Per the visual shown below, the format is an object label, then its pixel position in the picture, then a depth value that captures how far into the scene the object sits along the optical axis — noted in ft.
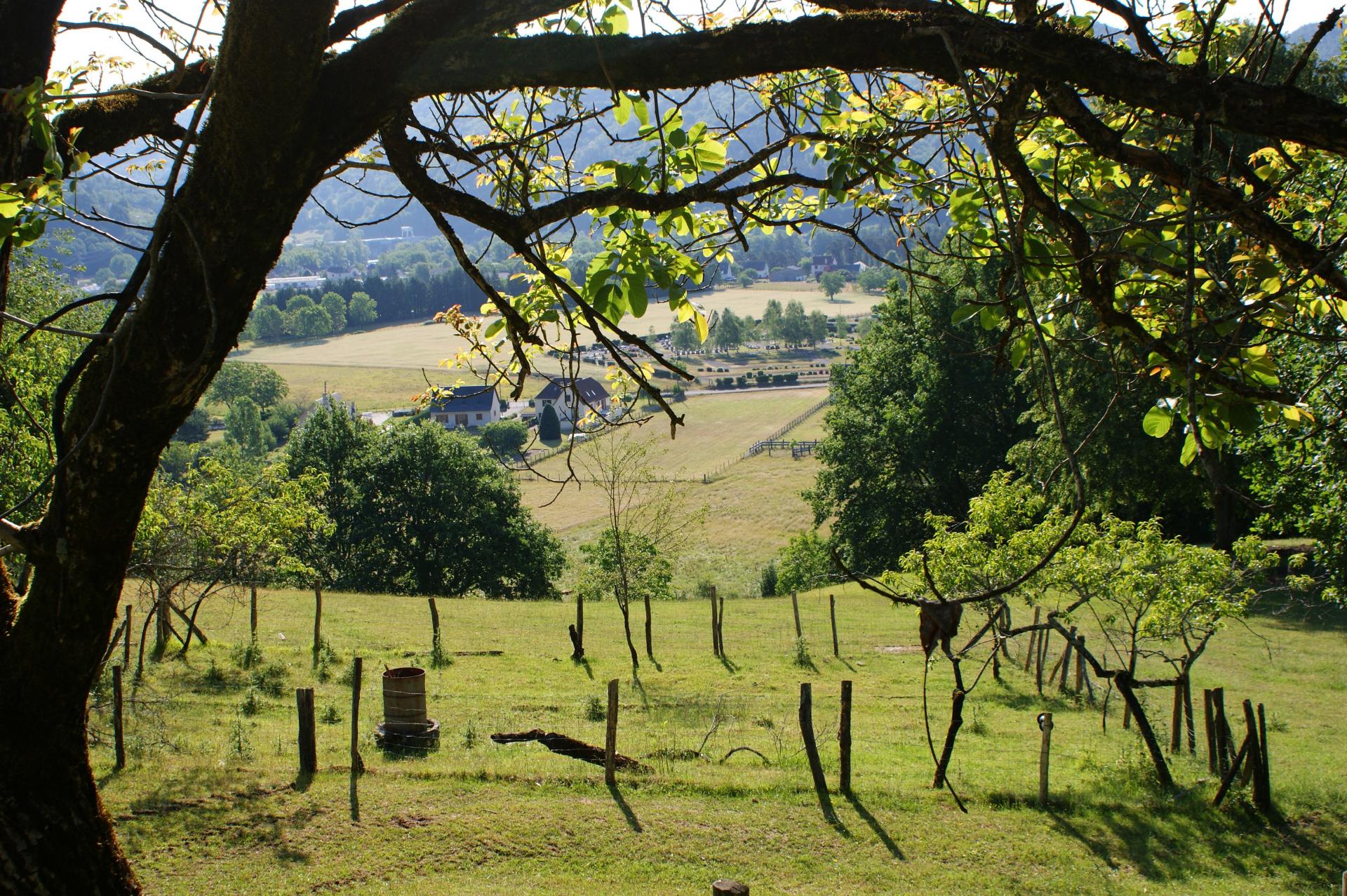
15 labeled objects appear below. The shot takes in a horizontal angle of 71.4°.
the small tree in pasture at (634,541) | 70.28
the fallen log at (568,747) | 37.93
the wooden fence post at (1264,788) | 34.63
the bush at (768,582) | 112.88
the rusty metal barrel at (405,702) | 39.14
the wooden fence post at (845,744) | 35.14
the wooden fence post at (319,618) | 60.95
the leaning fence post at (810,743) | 34.78
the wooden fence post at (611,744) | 34.65
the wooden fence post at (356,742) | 33.88
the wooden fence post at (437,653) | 59.80
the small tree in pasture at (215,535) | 56.65
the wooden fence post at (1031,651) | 60.64
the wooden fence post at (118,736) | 34.30
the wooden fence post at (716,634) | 67.62
